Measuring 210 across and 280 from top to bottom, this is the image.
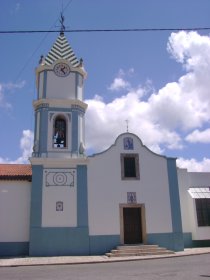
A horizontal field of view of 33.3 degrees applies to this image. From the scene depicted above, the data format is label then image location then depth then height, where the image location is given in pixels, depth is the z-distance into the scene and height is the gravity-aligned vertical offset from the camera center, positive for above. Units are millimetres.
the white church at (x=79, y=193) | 18734 +2349
